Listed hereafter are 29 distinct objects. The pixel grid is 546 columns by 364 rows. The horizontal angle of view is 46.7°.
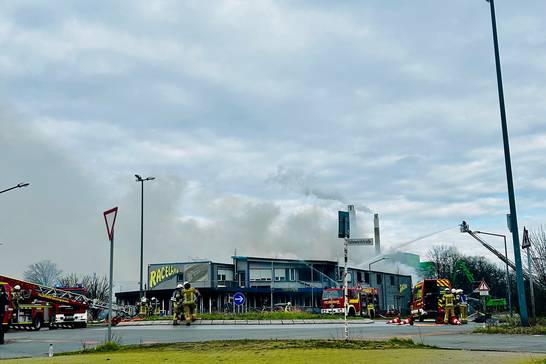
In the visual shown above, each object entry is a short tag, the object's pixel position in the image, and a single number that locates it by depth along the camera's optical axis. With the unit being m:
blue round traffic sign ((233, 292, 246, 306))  33.99
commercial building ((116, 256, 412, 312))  79.81
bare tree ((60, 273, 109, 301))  80.18
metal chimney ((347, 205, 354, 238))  75.09
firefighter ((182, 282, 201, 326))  25.45
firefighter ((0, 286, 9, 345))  19.08
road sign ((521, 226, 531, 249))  23.05
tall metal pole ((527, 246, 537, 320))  24.77
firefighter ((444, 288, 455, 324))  29.42
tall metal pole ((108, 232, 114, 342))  13.82
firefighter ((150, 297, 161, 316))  53.14
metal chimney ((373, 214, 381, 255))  91.85
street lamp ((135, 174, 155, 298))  47.19
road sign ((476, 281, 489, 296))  31.78
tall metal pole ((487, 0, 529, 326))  21.25
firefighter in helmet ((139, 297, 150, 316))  40.38
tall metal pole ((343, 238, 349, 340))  14.29
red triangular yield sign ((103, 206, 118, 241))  13.94
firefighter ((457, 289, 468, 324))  31.57
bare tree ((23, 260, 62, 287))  100.19
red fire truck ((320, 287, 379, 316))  48.72
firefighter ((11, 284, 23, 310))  31.03
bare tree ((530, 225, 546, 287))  36.13
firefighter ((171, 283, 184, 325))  26.27
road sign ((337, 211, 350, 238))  14.91
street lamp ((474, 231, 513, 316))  50.45
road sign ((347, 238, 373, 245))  15.10
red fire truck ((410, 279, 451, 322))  34.78
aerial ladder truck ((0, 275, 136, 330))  31.55
